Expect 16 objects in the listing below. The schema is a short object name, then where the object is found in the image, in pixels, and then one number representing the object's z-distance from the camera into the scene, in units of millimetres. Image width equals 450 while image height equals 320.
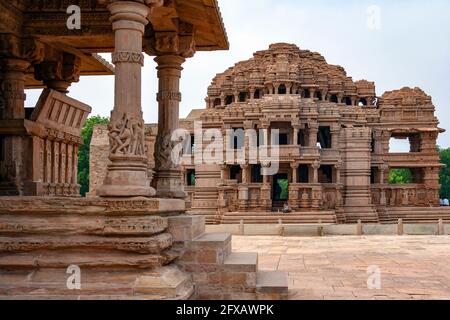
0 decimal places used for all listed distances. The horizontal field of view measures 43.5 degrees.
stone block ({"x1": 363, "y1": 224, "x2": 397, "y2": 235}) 23688
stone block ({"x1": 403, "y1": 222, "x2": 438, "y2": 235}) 23875
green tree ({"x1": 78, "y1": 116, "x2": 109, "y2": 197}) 54719
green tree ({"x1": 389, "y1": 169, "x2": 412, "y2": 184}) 71125
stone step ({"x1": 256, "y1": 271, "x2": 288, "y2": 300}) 7582
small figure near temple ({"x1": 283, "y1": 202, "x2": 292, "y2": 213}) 32406
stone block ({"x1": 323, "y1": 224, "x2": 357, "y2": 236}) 23562
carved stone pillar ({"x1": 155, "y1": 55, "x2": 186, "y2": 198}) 9547
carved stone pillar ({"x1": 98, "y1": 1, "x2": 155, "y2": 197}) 6770
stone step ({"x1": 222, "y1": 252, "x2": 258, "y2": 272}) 7695
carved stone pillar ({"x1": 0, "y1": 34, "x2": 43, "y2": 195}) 9383
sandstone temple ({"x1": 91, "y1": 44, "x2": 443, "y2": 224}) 33781
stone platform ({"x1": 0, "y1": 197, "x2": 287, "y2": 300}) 6316
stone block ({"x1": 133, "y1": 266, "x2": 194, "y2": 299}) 6301
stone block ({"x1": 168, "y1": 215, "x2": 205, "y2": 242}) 7660
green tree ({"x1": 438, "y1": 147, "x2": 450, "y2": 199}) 68375
